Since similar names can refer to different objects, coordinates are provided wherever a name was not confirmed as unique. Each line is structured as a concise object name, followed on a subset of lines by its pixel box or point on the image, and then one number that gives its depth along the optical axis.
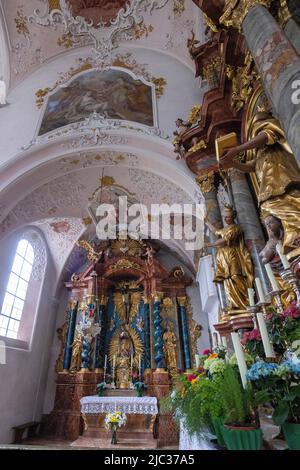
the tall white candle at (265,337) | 1.63
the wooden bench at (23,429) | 6.84
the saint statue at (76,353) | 8.38
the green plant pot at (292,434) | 1.19
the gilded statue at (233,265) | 3.42
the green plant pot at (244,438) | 1.21
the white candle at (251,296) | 2.19
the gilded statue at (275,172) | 2.31
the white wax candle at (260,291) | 2.02
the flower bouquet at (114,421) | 5.26
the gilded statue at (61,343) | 8.72
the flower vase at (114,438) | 5.91
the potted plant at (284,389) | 1.20
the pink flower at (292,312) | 1.78
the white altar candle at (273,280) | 2.00
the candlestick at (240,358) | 1.47
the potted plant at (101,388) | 7.14
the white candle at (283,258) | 1.86
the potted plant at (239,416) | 1.22
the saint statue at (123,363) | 8.16
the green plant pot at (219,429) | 1.39
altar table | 6.70
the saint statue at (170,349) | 8.18
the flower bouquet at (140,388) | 7.01
